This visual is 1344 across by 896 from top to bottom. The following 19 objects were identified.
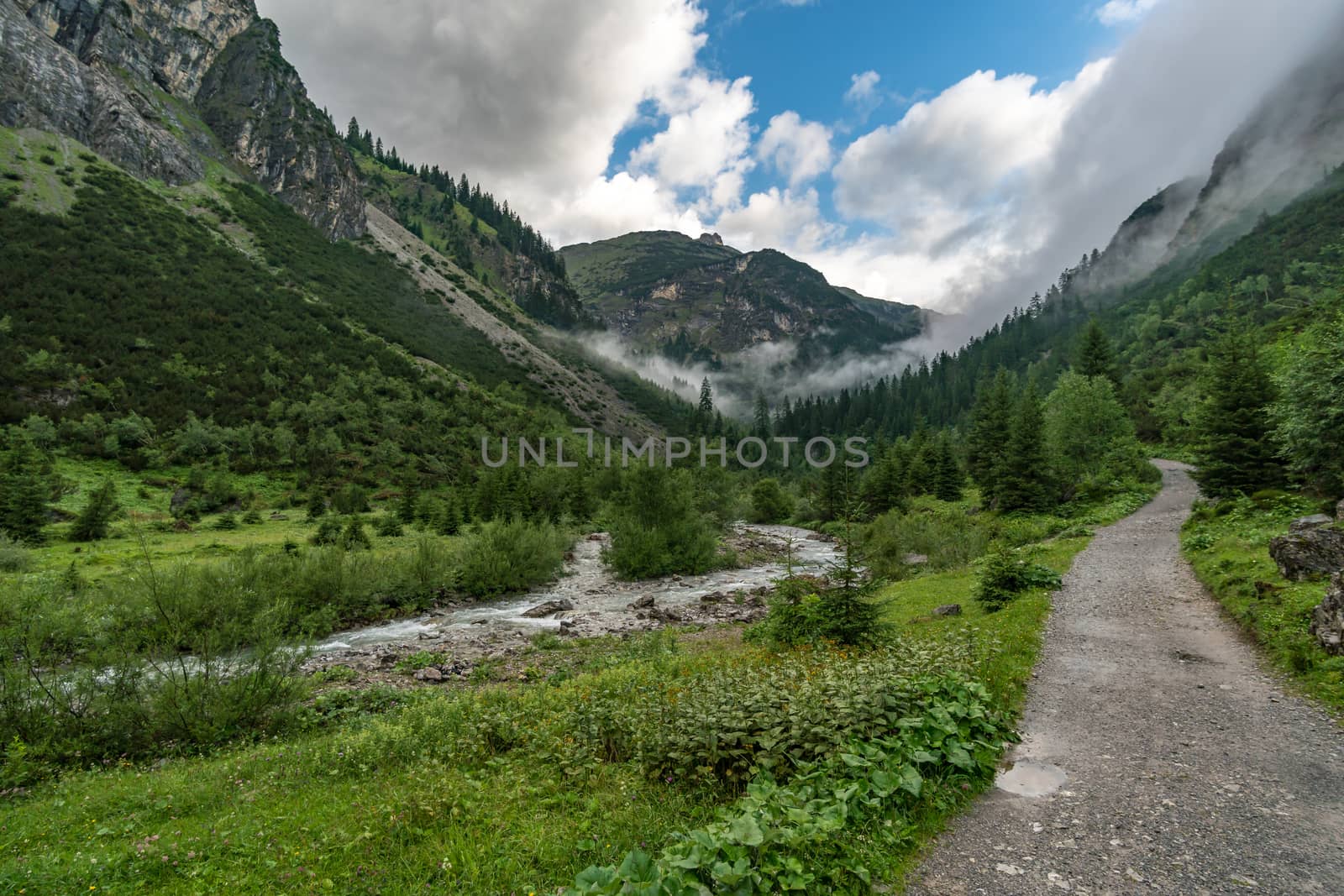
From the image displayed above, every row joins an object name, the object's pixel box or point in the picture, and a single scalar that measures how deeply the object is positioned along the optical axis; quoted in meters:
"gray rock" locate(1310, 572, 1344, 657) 8.43
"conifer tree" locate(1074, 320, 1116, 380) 59.94
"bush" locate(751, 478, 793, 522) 74.81
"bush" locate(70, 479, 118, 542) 29.17
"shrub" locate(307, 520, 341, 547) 32.22
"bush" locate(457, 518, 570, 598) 29.33
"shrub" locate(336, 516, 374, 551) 30.77
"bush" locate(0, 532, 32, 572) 22.06
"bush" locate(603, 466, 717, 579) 35.25
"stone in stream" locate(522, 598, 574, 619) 25.84
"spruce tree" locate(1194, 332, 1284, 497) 25.92
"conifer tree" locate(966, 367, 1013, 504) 42.38
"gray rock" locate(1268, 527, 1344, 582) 11.67
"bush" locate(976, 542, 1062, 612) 16.25
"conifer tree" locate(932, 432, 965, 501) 53.94
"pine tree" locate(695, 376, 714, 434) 156.75
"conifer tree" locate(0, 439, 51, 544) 27.28
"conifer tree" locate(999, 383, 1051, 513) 36.97
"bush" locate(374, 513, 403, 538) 38.37
